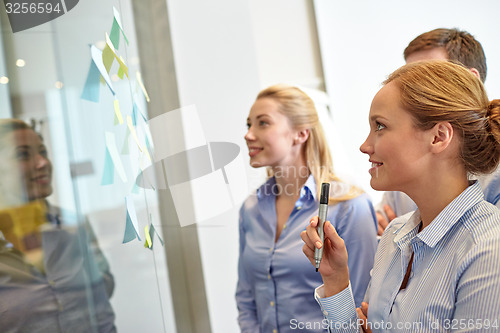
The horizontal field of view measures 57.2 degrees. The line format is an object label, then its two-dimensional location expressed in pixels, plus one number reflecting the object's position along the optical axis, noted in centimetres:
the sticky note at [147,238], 106
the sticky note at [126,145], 98
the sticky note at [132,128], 103
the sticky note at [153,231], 112
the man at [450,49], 142
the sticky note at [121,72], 99
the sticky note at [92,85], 84
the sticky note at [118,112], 96
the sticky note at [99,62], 87
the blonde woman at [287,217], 143
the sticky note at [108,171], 89
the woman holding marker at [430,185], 82
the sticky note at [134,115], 107
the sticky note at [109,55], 91
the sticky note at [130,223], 97
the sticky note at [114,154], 92
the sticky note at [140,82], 126
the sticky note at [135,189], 102
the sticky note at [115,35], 96
